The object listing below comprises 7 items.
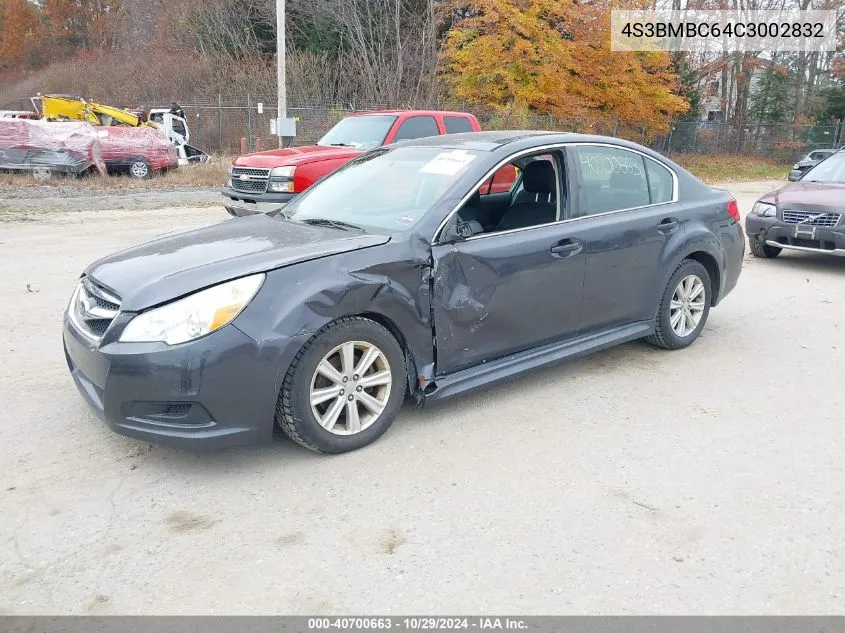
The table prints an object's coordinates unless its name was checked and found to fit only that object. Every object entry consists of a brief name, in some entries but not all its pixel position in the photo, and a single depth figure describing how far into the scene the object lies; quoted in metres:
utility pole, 20.86
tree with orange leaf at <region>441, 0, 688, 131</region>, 26.88
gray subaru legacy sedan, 3.53
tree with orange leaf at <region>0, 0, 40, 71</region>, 56.28
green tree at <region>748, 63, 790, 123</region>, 41.72
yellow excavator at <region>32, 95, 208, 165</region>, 23.42
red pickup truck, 10.41
